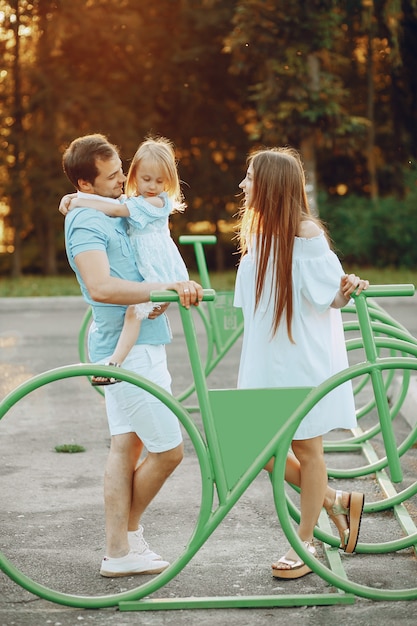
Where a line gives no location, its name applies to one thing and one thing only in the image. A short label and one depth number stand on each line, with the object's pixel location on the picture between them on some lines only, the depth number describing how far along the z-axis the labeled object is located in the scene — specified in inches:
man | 155.3
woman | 157.2
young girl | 157.4
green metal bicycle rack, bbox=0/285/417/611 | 144.4
